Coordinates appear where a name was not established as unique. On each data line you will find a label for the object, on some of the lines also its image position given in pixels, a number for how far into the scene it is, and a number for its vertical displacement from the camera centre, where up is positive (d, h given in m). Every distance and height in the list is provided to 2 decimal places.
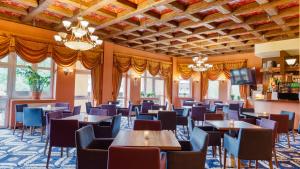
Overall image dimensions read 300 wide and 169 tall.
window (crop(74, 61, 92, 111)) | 8.62 +0.24
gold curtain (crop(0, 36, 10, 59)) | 6.12 +1.25
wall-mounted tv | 9.73 +0.73
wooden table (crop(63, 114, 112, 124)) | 4.14 -0.54
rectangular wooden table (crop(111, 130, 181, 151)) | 2.57 -0.61
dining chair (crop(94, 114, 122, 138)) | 4.21 -0.75
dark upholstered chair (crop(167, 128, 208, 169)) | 2.40 -0.72
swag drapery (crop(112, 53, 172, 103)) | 9.27 +1.11
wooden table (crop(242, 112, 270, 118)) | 5.74 -0.60
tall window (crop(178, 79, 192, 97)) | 12.52 +0.23
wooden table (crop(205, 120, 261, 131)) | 3.85 -0.60
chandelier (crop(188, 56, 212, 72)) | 8.50 +1.11
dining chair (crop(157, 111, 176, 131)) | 5.61 -0.67
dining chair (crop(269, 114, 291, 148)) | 5.19 -0.68
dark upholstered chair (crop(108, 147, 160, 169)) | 1.93 -0.57
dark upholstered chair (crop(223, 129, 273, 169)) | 3.16 -0.74
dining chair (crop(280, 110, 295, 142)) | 5.67 -0.69
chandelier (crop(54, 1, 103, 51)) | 4.62 +1.19
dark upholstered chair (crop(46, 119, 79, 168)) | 3.66 -0.71
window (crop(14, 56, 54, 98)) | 7.09 +0.43
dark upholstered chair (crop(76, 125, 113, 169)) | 2.46 -0.73
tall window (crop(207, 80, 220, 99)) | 11.93 +0.18
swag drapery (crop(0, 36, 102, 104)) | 6.37 +1.20
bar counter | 7.10 -0.45
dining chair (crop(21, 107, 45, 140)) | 5.54 -0.65
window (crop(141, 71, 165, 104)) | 11.29 +0.24
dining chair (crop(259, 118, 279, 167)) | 3.92 -0.59
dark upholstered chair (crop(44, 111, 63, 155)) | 4.46 -0.50
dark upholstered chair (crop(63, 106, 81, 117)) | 5.15 -0.51
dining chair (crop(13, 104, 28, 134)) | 6.14 -0.61
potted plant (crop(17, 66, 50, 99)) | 6.95 +0.34
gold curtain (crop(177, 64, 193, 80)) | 12.23 +1.15
